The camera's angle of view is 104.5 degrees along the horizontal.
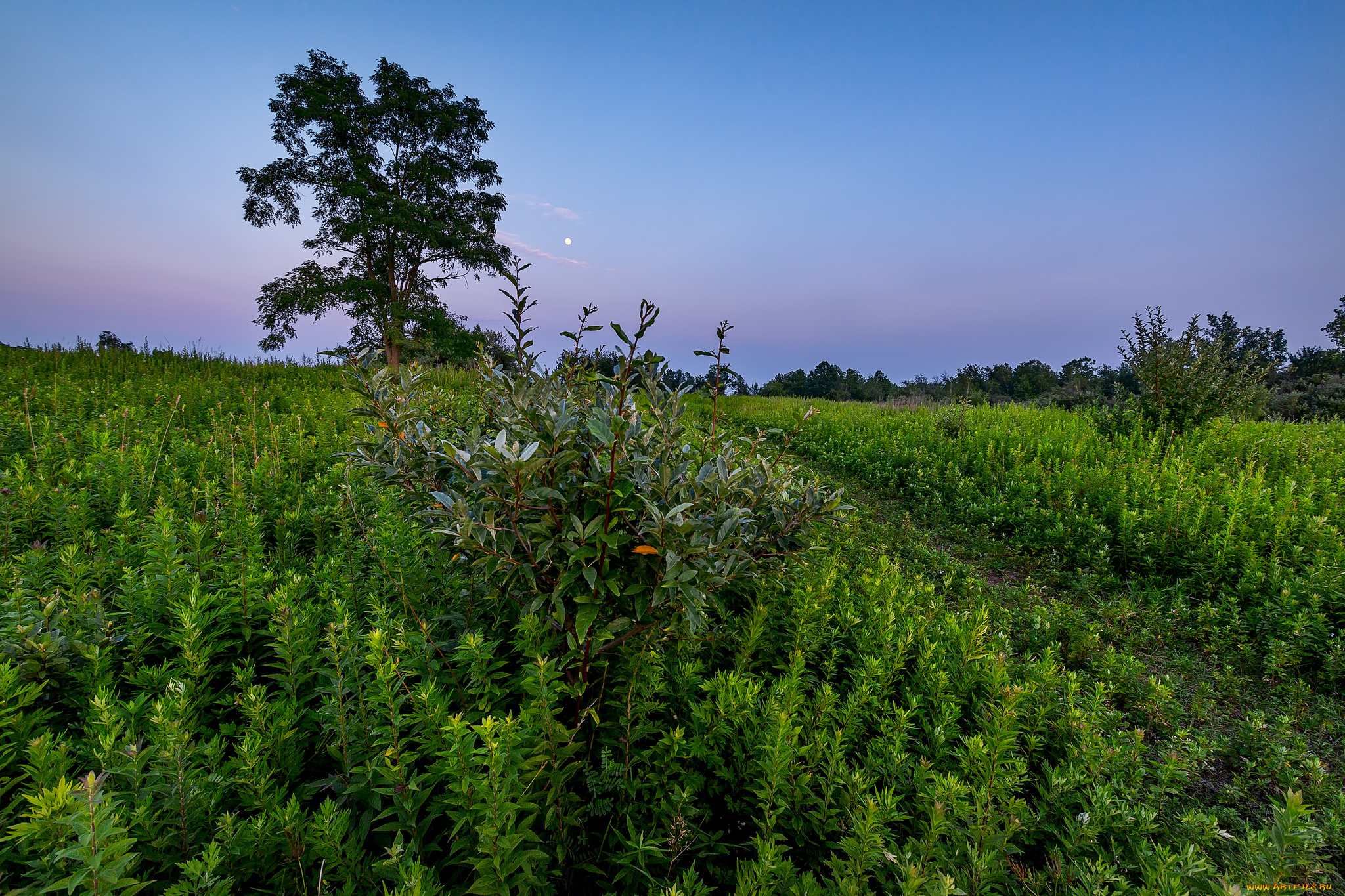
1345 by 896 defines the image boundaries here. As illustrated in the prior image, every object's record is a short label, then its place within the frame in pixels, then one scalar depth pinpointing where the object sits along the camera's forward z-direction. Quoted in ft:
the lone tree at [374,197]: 78.18
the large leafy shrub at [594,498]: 5.78
